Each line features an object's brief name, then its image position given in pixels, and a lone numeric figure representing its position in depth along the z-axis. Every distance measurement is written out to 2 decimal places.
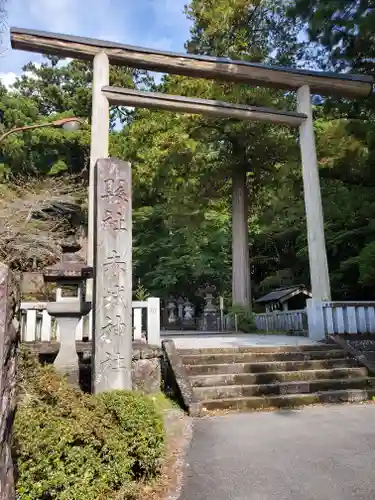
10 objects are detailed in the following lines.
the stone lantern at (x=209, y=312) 18.34
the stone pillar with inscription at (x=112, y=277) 4.81
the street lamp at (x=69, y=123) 8.20
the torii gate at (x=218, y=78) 8.64
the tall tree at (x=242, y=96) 13.91
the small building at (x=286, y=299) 15.59
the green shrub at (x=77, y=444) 2.58
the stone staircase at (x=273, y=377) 5.78
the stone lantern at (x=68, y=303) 5.51
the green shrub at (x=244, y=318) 13.98
